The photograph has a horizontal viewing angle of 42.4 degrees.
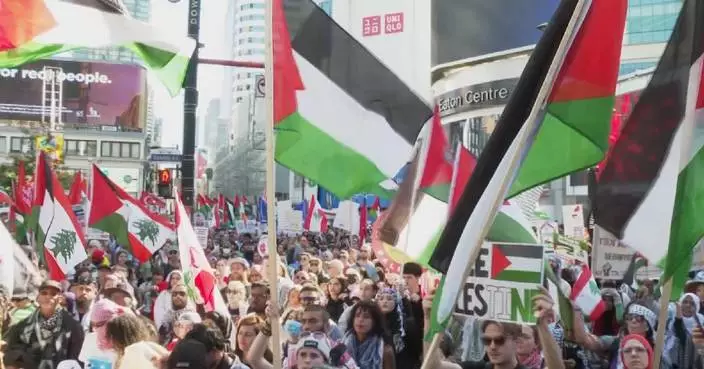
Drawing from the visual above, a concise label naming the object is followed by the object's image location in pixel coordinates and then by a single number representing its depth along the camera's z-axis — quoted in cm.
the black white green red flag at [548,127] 419
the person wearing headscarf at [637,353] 551
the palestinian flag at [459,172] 622
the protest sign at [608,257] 718
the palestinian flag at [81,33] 628
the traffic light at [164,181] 1814
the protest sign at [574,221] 1445
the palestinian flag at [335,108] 589
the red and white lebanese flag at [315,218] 2377
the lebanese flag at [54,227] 995
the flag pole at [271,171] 462
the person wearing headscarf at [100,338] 527
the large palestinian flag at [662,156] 486
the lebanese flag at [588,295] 847
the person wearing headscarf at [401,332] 735
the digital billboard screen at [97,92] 6862
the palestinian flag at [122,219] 1329
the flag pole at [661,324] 453
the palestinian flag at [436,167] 687
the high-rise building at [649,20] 6550
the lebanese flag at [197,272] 770
